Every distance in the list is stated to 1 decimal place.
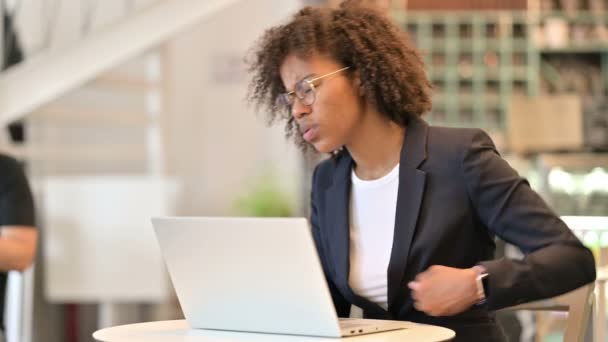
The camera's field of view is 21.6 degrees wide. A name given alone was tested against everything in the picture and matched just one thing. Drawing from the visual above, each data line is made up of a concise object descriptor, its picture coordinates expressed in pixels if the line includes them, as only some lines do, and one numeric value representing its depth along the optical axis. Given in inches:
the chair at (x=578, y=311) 119.4
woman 116.1
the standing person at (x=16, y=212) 152.7
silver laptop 103.1
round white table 105.2
